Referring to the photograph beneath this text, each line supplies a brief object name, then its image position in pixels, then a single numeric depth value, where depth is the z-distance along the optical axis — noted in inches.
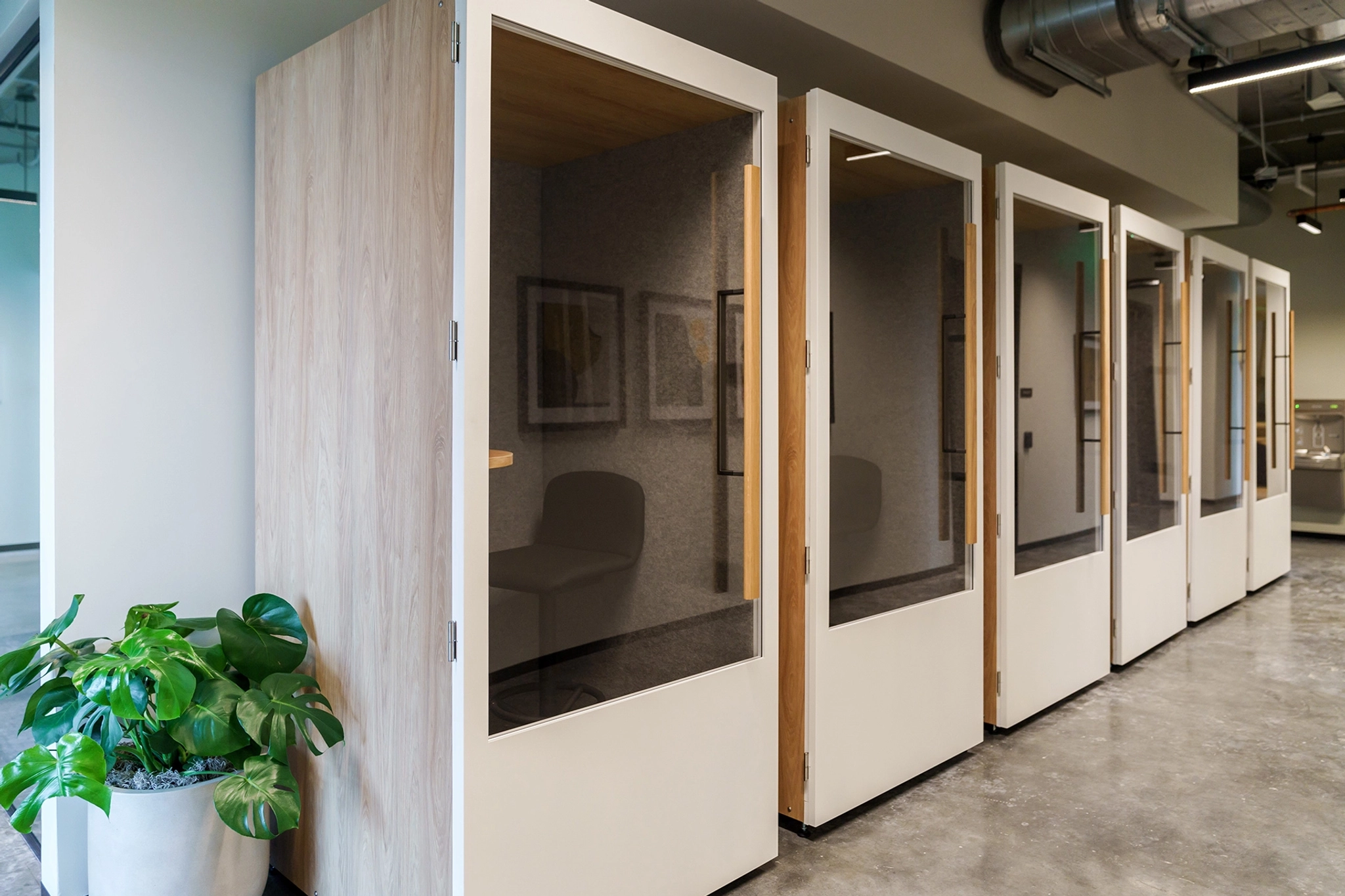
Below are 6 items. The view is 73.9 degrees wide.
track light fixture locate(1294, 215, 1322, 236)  316.0
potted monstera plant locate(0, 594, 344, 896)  70.4
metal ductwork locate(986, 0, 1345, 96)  143.4
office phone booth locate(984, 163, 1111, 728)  138.1
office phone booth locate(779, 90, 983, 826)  104.1
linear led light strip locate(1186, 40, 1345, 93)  165.0
